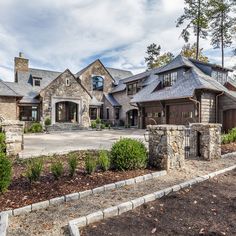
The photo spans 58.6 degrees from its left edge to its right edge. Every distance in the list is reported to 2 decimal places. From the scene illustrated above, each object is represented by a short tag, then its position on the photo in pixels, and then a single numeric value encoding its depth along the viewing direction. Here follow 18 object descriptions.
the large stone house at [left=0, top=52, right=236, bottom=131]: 16.91
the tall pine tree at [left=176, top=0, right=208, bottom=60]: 26.11
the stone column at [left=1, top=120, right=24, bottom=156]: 7.84
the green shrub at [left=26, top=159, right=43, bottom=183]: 4.59
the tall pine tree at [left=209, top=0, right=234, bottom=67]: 21.19
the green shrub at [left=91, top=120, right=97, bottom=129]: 23.80
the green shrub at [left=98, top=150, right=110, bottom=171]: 5.59
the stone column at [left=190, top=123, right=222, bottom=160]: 7.64
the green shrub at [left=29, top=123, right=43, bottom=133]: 19.72
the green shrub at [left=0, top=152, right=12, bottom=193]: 4.02
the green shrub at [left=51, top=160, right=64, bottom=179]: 4.83
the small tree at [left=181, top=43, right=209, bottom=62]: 30.98
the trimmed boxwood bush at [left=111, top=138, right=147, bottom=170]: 5.75
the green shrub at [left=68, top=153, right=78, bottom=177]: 5.11
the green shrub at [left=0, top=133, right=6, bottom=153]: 7.70
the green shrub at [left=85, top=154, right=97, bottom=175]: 5.27
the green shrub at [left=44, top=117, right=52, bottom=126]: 22.17
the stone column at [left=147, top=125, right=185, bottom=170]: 5.94
